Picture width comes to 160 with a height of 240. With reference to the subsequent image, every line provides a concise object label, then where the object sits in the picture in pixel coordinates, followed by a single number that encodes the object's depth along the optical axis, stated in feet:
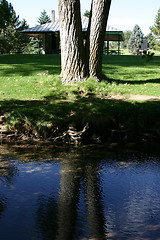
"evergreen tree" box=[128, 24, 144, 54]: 218.38
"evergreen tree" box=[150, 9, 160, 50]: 212.93
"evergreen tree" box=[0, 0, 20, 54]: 160.04
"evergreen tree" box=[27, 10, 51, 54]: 186.47
